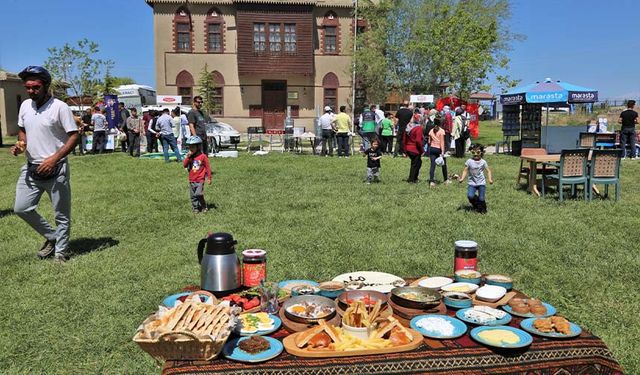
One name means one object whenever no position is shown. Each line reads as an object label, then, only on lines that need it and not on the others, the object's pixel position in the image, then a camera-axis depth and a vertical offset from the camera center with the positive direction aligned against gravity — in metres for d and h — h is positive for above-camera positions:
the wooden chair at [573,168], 9.98 -0.83
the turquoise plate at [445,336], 2.60 -1.04
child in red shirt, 8.67 -0.68
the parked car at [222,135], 21.72 -0.36
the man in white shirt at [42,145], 5.56 -0.18
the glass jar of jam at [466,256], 3.50 -0.87
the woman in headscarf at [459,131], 18.16 -0.19
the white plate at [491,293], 3.08 -1.00
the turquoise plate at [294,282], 3.42 -1.04
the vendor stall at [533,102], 17.75 +0.83
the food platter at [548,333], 2.61 -1.04
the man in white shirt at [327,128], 18.67 -0.07
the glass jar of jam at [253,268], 3.25 -0.88
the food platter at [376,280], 3.35 -1.03
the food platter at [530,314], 2.88 -1.04
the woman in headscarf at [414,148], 11.83 -0.50
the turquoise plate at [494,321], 2.75 -1.04
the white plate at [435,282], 3.33 -1.01
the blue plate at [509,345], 2.47 -1.04
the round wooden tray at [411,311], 2.88 -1.03
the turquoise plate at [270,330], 2.61 -1.03
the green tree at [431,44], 25.03 +4.21
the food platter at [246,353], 2.34 -1.03
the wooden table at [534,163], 10.47 -0.76
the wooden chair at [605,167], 10.02 -0.81
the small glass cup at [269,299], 2.93 -0.98
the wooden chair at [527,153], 11.42 -0.61
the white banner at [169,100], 24.70 +1.29
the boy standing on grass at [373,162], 12.21 -0.85
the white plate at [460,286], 3.20 -1.00
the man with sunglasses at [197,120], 12.30 +0.17
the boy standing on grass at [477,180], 8.82 -0.91
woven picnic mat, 2.30 -1.07
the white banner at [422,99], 21.97 +1.15
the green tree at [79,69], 34.53 +3.88
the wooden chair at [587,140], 17.02 -0.48
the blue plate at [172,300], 2.91 -0.98
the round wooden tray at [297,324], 2.70 -1.04
